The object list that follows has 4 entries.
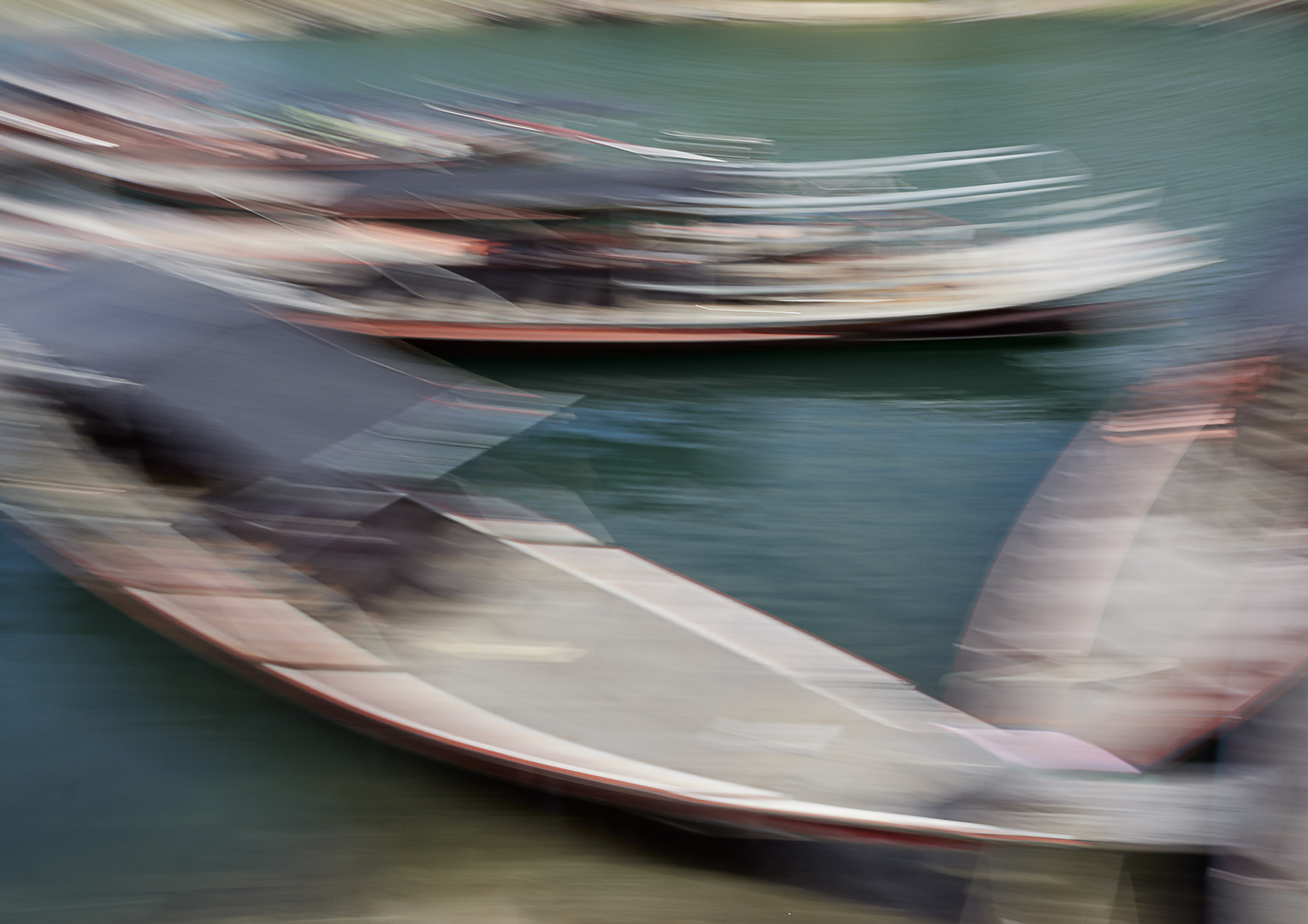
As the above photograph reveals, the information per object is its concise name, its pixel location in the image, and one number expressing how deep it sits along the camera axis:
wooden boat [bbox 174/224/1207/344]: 20.65
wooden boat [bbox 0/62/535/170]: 22.72
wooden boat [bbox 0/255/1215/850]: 16.72
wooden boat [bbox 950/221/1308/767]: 17.03
